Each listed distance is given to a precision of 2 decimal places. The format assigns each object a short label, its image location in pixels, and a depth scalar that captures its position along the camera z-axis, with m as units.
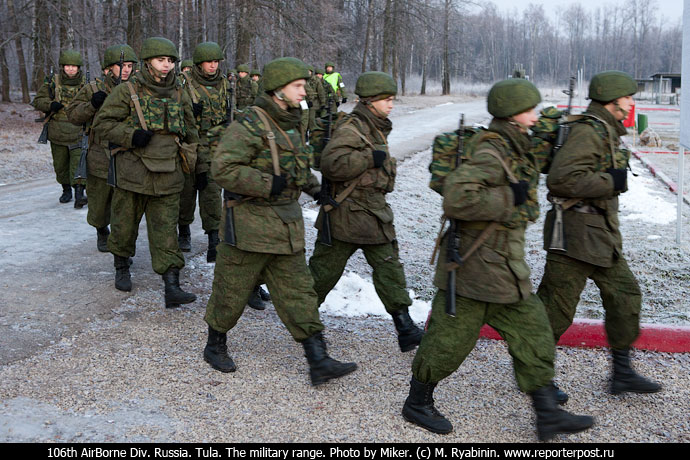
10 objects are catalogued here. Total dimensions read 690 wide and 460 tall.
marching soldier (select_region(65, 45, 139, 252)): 6.74
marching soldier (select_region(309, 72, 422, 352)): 4.88
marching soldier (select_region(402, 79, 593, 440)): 3.61
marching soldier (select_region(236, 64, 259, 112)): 14.12
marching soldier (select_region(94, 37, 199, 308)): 5.76
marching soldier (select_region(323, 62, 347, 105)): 21.62
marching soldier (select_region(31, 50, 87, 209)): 9.16
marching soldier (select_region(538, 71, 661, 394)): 4.18
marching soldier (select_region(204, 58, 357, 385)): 4.28
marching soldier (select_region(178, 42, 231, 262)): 7.05
